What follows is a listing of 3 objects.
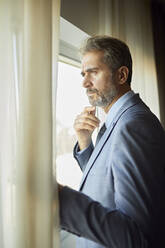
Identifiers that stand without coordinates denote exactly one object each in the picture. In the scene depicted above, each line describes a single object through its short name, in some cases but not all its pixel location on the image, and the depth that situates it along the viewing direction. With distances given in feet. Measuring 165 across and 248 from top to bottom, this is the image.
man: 2.00
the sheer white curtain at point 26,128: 1.86
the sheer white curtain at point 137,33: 4.03
